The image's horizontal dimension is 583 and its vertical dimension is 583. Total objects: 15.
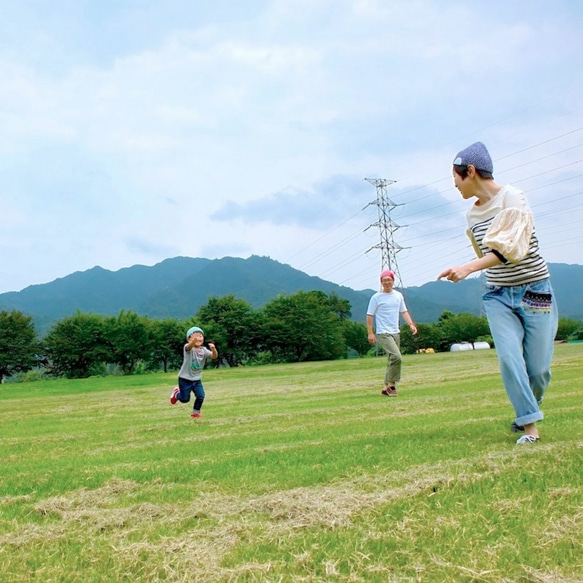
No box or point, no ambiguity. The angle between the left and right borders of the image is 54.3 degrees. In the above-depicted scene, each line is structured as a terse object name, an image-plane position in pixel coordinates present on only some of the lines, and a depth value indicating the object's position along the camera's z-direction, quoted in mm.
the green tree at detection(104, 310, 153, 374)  53812
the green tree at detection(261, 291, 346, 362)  66438
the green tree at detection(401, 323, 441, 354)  83094
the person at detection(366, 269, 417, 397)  11898
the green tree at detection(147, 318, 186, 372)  55812
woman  5043
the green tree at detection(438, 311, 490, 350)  86562
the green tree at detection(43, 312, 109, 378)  53156
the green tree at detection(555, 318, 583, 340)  91394
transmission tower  71375
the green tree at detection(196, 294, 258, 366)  64375
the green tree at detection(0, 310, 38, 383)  52531
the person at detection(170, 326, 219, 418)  10781
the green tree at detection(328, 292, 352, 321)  116938
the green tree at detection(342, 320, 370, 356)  82438
